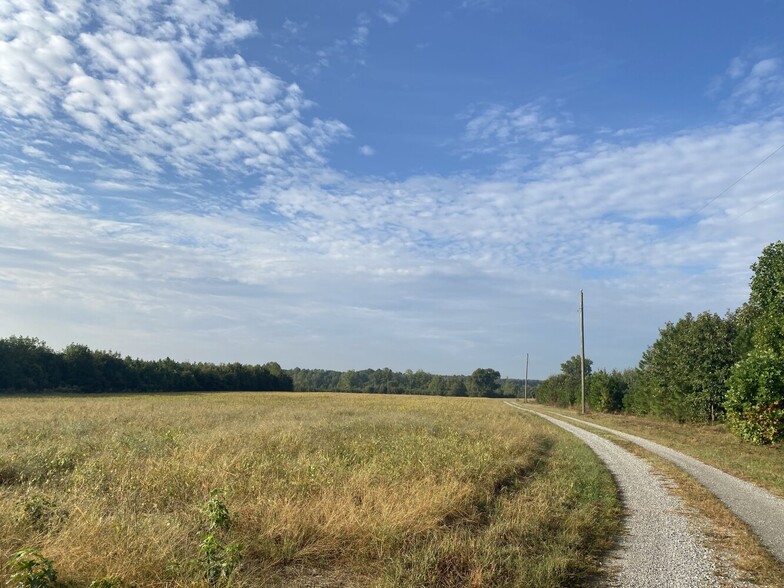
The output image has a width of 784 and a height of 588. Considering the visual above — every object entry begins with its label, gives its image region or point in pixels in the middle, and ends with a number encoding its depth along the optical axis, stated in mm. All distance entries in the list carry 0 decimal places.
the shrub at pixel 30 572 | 4098
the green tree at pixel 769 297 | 20875
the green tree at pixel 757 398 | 18406
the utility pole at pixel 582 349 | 44012
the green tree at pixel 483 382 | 142000
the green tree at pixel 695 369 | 30688
